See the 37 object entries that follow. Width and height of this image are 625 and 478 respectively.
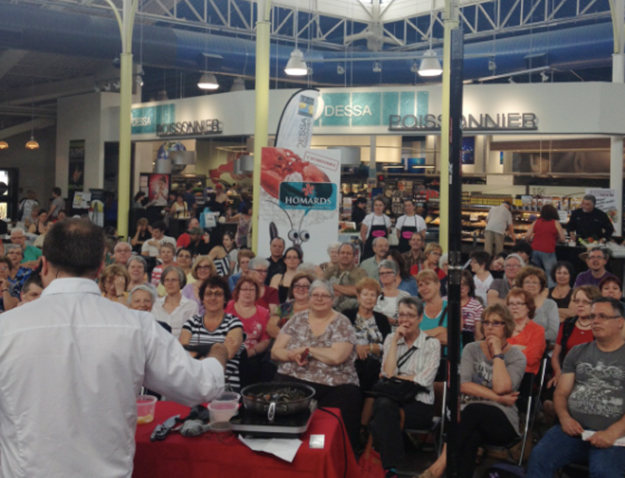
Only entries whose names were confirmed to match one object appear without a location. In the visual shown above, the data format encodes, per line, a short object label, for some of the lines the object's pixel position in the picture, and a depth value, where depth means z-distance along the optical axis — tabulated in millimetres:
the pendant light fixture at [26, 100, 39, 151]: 21344
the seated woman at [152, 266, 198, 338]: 5539
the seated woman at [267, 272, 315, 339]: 5500
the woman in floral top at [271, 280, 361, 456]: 4418
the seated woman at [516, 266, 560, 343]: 5566
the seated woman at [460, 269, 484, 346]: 5293
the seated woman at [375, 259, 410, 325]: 5738
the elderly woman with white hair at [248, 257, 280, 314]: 5927
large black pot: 2730
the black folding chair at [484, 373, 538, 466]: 4262
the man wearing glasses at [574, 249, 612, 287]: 6824
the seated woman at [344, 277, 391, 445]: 4980
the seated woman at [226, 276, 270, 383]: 5172
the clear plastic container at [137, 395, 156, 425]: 2965
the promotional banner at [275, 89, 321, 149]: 9094
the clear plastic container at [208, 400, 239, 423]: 2879
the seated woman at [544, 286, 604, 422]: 4730
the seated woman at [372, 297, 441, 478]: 4188
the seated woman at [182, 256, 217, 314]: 6344
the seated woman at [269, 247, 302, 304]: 6812
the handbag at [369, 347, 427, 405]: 4367
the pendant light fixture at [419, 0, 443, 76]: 11769
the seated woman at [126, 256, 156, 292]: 6391
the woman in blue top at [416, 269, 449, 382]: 5371
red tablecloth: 2662
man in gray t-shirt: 3734
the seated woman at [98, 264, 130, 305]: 5965
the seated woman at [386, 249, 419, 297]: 6551
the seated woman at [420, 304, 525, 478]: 4094
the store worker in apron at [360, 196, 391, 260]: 10109
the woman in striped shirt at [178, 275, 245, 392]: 4598
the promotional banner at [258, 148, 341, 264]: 8086
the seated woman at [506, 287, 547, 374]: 4789
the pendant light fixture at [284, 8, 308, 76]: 11914
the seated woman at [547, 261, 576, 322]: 6207
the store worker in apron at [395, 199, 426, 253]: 10234
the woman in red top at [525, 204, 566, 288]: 10000
